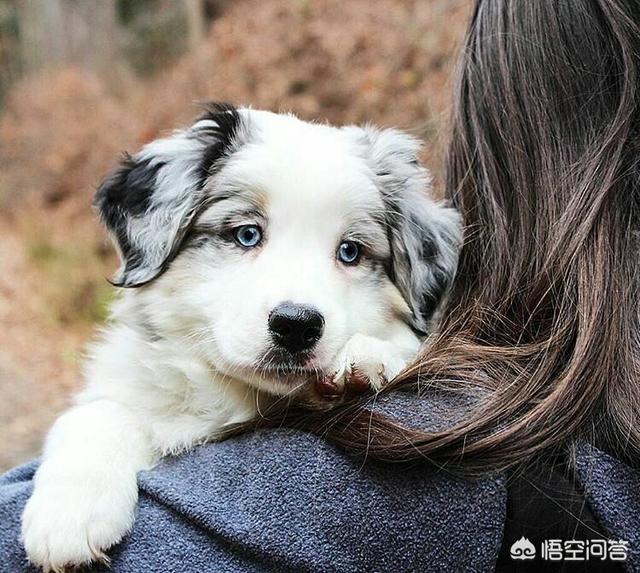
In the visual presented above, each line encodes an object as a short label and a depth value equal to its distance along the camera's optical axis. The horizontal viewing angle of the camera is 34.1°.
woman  0.40
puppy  0.47
